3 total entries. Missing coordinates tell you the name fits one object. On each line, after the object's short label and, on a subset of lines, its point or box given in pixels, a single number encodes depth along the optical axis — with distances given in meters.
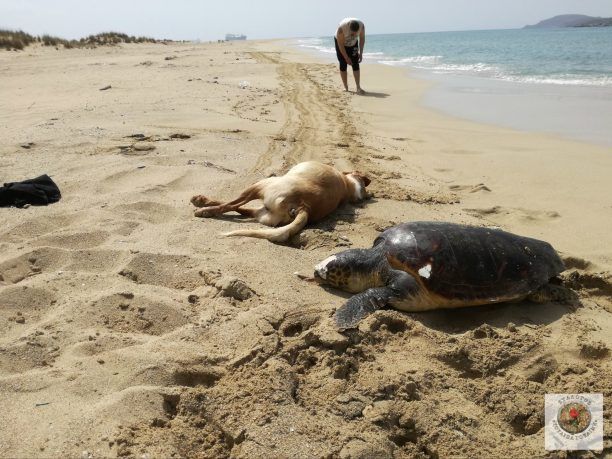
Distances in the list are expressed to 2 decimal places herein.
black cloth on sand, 4.18
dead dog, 4.08
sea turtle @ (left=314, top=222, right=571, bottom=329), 2.96
